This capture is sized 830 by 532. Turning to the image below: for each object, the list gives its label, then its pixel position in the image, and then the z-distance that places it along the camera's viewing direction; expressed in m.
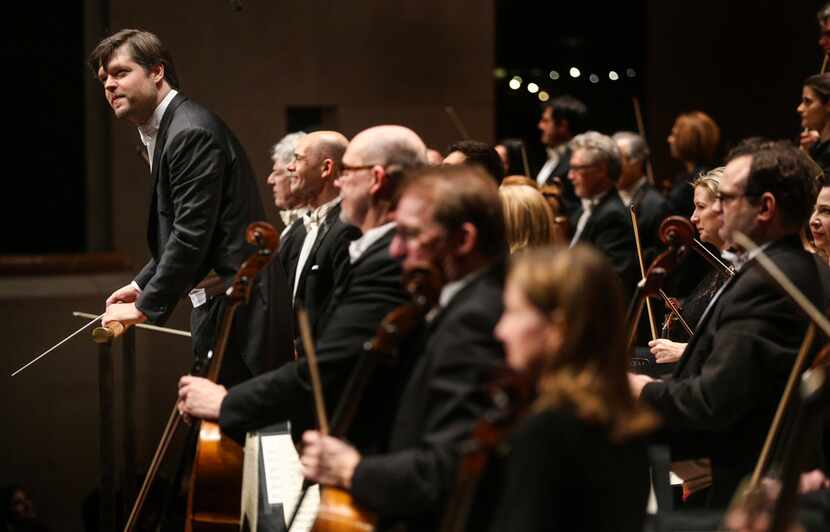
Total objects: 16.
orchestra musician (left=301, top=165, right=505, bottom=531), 4.73
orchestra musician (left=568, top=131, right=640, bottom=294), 12.20
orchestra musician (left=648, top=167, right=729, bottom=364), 8.12
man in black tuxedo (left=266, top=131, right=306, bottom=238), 11.13
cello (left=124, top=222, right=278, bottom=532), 7.39
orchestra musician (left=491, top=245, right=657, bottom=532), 4.15
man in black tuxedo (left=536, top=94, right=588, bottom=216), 15.23
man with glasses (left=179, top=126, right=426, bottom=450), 5.78
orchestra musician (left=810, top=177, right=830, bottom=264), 7.86
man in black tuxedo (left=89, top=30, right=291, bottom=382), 7.83
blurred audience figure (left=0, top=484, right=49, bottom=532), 11.70
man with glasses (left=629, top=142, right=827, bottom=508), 5.92
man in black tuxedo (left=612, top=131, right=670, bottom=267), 12.83
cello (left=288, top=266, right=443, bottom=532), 5.15
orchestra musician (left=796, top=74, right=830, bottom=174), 10.00
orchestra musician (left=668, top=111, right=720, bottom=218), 14.08
